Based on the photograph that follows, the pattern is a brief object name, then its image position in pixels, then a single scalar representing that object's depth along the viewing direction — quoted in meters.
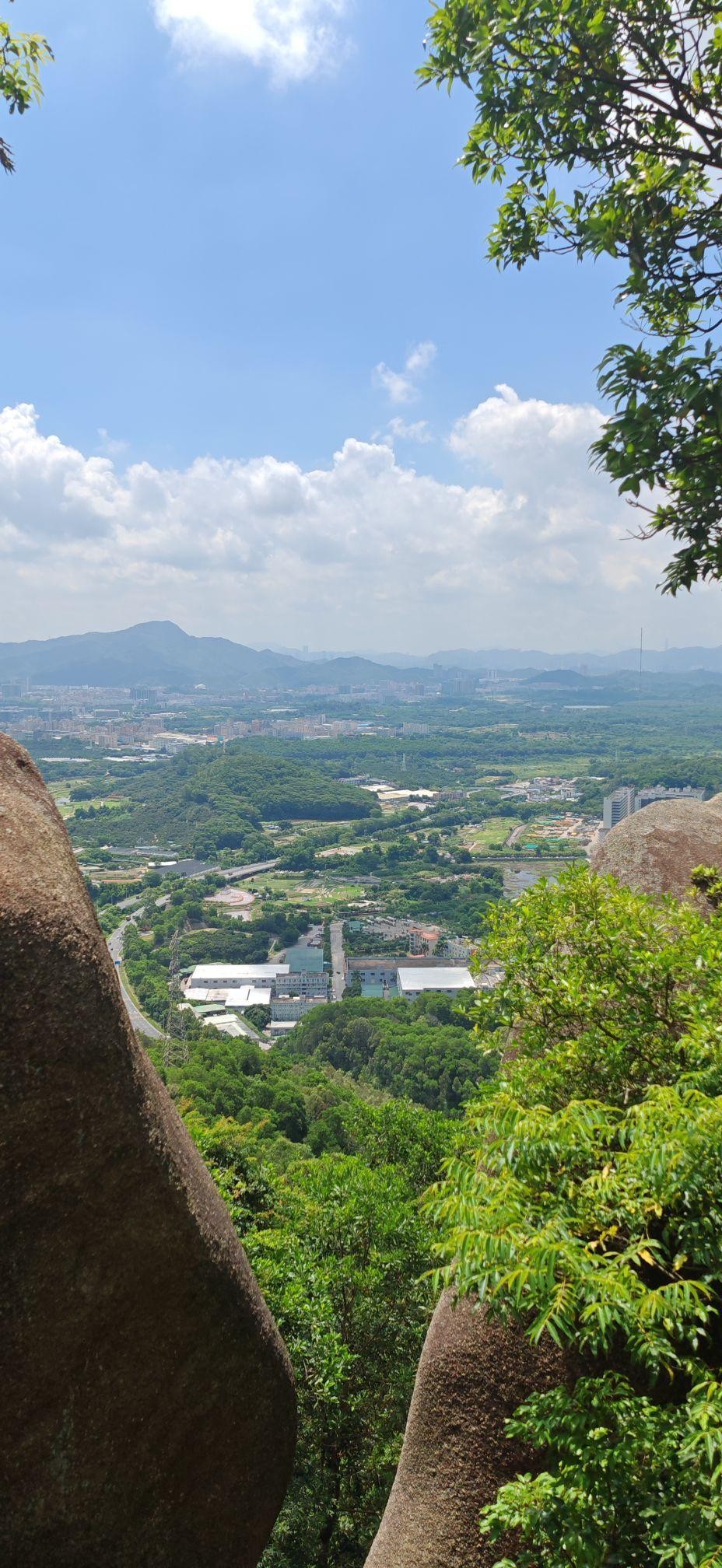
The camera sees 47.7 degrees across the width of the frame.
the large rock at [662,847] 8.69
